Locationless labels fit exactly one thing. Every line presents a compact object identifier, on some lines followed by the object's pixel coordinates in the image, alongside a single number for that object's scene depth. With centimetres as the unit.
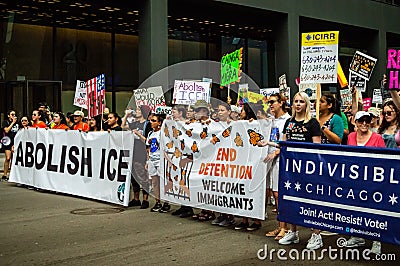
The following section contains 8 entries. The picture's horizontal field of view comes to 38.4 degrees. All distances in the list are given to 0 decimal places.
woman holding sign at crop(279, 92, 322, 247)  691
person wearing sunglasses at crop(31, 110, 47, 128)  1343
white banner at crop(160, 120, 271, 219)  787
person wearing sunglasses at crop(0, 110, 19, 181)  1425
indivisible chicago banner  576
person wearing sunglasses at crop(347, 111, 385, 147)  662
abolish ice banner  1026
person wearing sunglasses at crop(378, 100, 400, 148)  704
